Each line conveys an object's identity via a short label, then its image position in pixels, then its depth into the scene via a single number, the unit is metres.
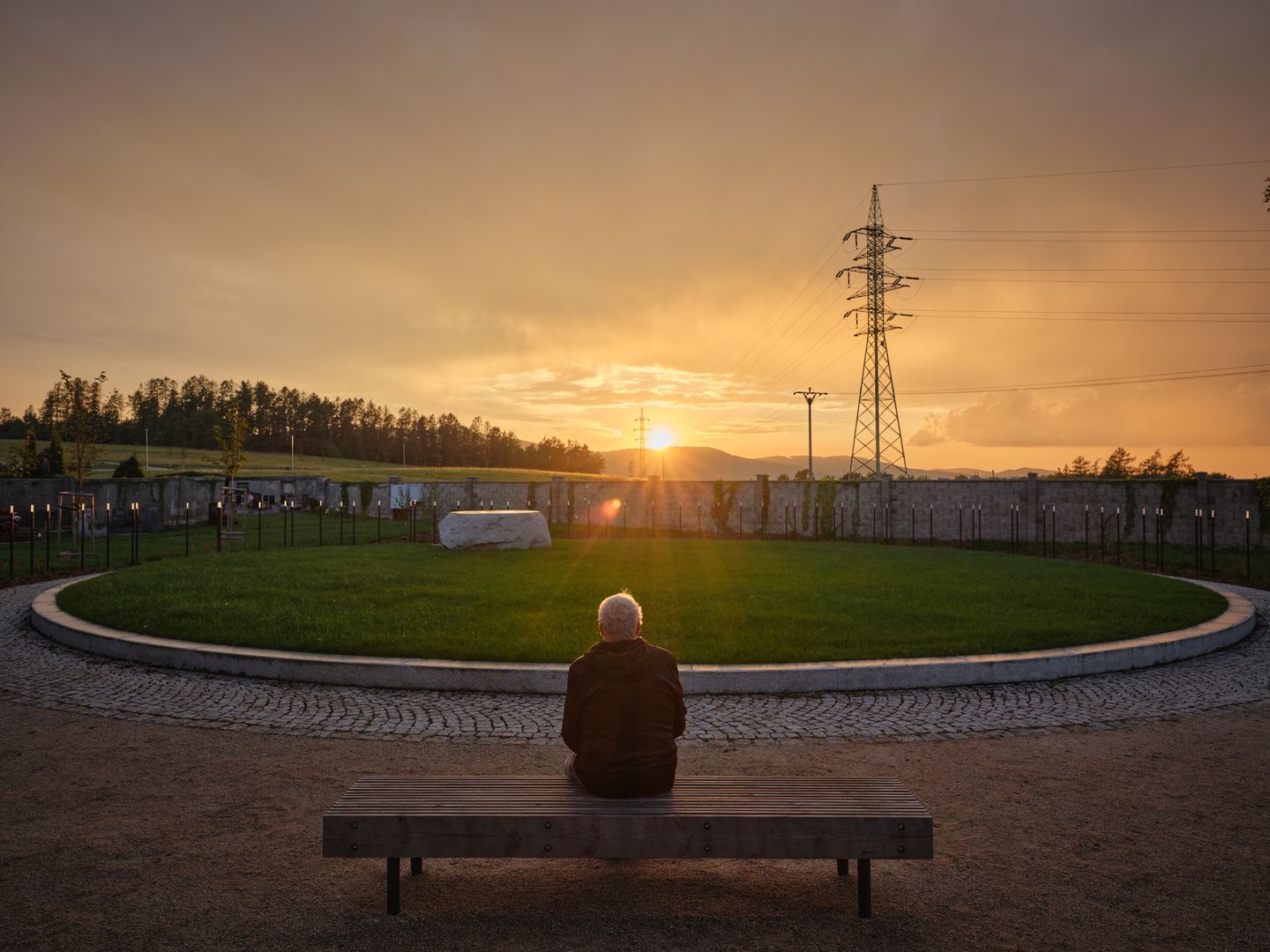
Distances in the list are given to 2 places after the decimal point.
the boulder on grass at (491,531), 21.33
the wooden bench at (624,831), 4.02
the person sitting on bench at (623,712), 4.33
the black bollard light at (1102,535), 23.96
